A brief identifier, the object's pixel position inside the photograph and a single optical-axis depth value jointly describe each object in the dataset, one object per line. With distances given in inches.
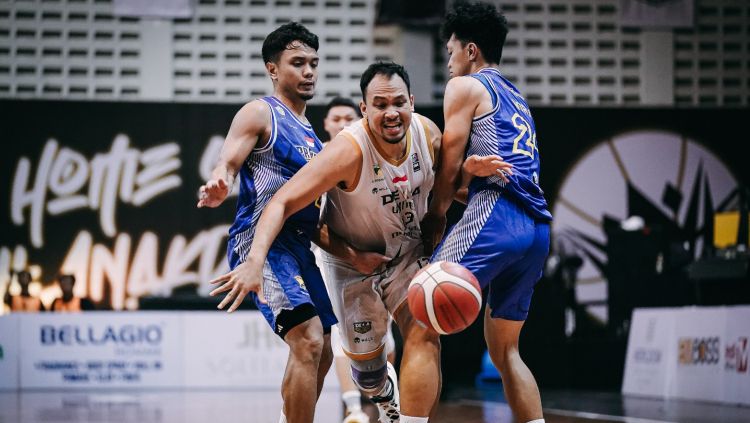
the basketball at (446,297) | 285.0
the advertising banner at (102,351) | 788.7
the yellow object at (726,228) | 652.1
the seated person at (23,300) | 905.8
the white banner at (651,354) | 655.2
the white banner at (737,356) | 564.3
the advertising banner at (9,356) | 788.7
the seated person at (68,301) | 869.3
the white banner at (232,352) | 783.1
